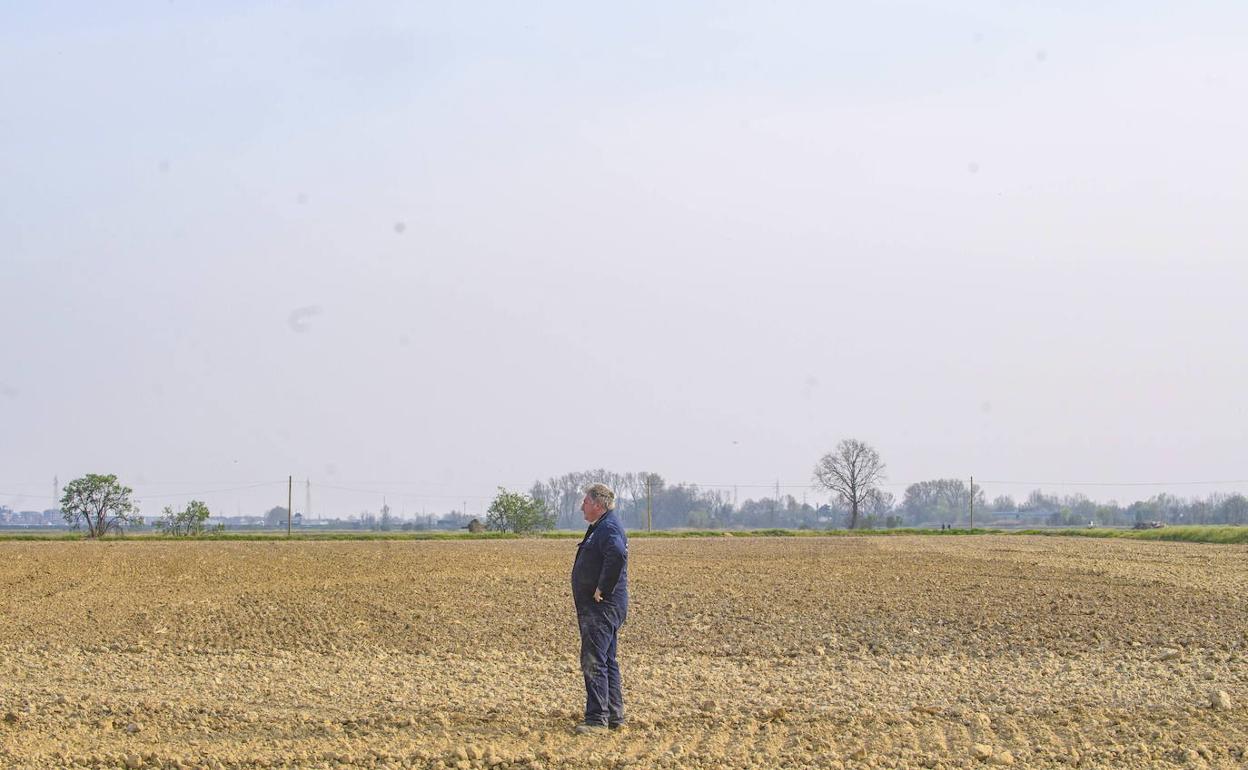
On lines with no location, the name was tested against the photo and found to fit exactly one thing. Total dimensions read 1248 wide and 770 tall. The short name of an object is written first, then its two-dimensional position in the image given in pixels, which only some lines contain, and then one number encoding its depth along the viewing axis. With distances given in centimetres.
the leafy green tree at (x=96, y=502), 7656
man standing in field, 1054
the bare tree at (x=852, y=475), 12962
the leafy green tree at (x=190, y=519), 7731
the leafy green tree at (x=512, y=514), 8569
